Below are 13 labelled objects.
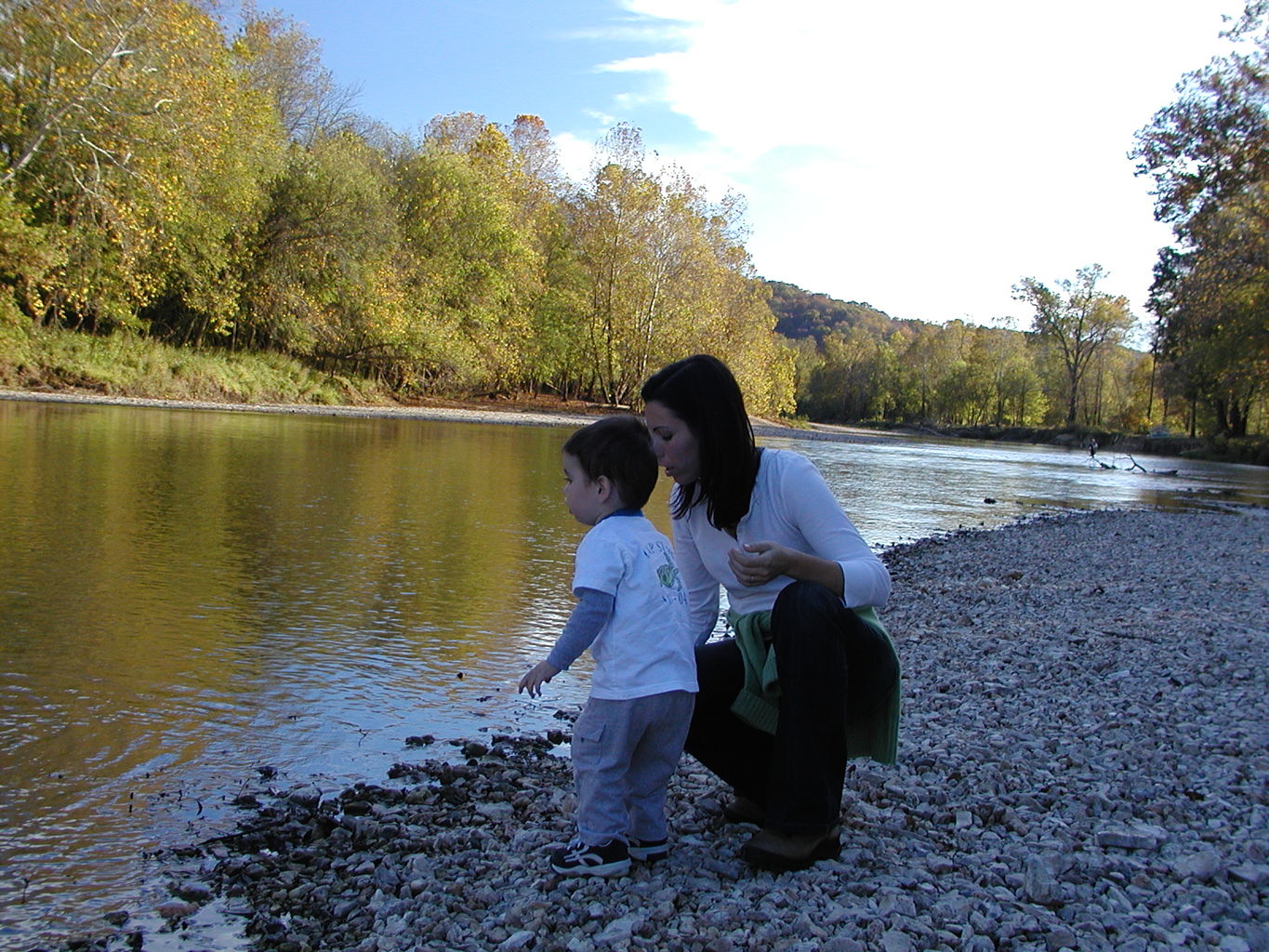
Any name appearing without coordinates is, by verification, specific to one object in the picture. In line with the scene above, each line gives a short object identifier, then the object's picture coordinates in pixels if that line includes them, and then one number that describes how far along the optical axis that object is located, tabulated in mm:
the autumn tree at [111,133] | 24203
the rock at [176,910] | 2889
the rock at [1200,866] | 2949
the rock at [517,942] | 2568
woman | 2938
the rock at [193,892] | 2990
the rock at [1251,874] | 2896
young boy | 2896
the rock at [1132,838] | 3166
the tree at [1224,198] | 26031
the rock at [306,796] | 3734
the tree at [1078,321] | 72875
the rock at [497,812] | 3551
